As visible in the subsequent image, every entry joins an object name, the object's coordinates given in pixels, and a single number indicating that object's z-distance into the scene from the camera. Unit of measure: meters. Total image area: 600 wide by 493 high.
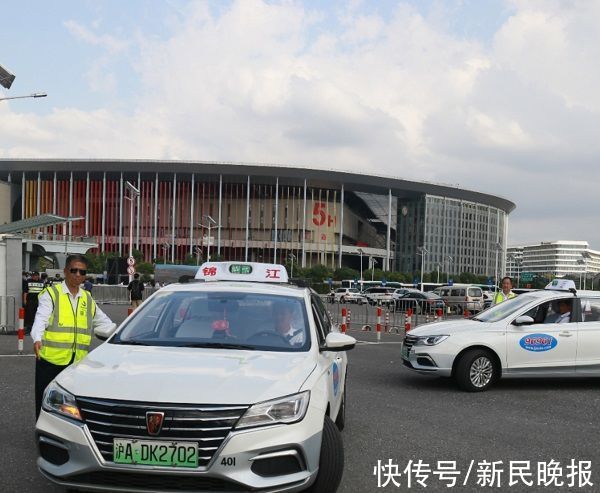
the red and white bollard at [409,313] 23.56
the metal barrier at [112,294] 47.47
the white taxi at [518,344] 10.48
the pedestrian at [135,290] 27.25
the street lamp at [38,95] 27.00
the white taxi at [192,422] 4.16
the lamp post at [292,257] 102.25
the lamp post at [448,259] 118.38
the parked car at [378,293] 62.22
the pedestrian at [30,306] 18.11
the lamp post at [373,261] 111.50
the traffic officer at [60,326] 6.31
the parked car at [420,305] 24.20
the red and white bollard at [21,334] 14.62
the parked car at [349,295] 60.27
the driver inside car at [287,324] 5.59
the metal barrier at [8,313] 19.11
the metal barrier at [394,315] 24.60
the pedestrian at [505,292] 14.21
